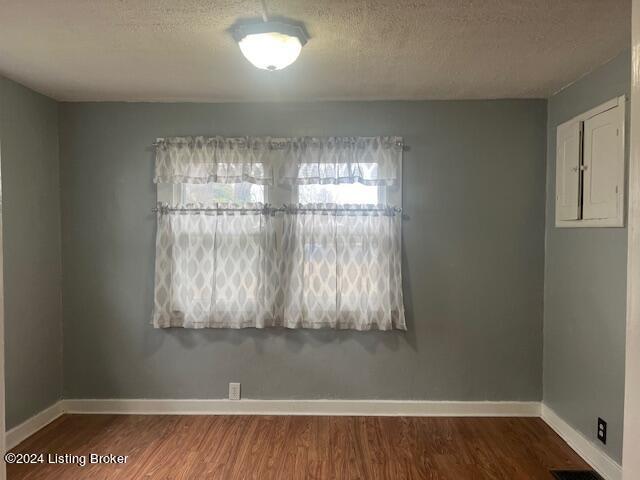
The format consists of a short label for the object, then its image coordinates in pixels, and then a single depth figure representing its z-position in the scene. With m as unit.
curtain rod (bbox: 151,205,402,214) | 2.98
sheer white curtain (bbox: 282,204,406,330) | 2.98
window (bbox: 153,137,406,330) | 2.98
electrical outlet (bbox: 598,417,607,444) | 2.33
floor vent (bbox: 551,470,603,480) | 2.31
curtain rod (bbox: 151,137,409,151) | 3.01
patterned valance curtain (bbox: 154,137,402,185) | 2.98
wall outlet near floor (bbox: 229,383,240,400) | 3.08
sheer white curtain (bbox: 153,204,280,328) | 3.00
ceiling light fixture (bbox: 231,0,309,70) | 1.86
